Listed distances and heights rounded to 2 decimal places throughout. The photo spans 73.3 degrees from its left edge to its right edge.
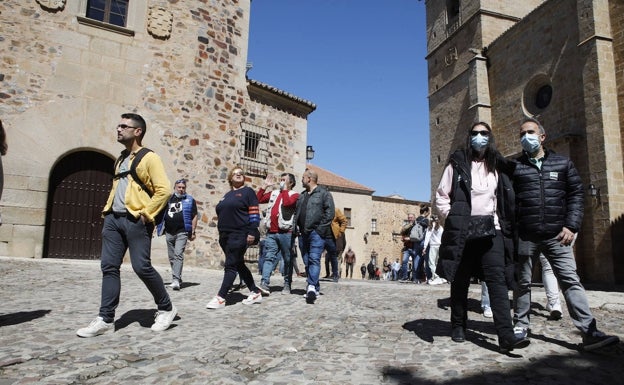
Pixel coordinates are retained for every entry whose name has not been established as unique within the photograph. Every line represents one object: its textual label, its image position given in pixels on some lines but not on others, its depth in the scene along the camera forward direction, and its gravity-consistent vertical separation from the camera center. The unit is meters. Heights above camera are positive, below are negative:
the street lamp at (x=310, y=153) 16.53 +3.74
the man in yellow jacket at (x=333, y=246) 8.94 +0.05
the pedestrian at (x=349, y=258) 24.73 -0.55
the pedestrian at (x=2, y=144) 3.54 +0.82
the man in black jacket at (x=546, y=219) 3.35 +0.28
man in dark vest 6.40 +0.33
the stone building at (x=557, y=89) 13.02 +6.65
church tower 20.41 +10.34
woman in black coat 3.24 +0.22
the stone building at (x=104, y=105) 9.07 +3.32
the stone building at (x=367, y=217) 31.72 +2.68
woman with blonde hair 4.95 +0.16
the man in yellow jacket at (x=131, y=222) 3.50 +0.18
